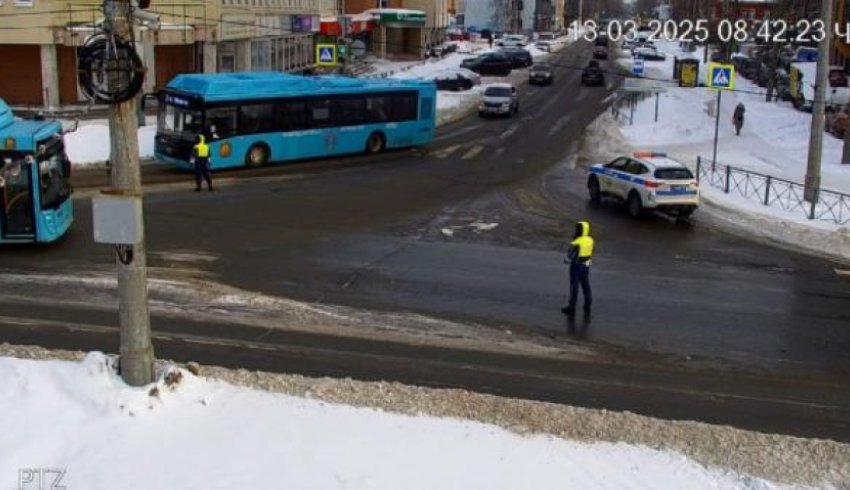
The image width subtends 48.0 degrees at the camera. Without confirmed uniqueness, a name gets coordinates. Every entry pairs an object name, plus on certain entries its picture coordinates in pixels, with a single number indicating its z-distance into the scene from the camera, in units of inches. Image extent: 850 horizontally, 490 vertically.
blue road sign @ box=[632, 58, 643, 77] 2080.5
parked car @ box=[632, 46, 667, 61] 3532.5
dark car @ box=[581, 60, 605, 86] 2706.7
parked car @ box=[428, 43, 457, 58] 3464.6
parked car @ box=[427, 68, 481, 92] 2323.6
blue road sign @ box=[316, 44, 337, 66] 1635.5
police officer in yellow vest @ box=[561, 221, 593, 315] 618.2
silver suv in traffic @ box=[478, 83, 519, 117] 1915.6
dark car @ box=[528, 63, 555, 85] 2689.5
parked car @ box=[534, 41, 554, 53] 4325.8
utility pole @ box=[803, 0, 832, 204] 1020.9
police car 957.2
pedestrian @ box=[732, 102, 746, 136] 1631.9
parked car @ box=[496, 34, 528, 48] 4131.4
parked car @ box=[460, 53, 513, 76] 2896.2
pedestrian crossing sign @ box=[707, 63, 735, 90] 1116.5
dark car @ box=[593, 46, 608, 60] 3688.5
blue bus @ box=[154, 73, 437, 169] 1136.8
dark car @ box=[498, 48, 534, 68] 3129.9
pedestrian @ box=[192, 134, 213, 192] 991.0
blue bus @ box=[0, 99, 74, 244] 713.0
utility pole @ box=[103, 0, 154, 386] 368.8
